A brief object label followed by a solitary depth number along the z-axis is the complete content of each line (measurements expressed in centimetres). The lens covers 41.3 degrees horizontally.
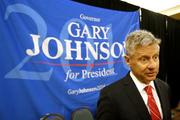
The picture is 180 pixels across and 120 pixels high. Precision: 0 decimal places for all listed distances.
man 139
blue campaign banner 248
